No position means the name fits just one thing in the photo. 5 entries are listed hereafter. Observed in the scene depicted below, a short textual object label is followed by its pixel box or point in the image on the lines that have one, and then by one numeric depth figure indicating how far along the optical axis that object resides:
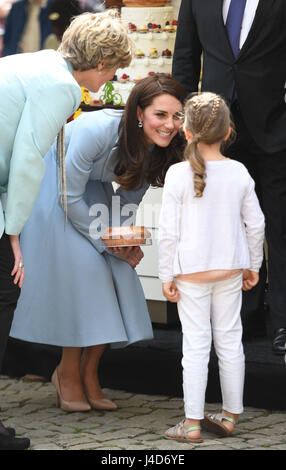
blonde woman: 7.37
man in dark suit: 9.20
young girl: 7.97
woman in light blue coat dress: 8.77
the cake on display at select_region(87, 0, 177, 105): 11.35
